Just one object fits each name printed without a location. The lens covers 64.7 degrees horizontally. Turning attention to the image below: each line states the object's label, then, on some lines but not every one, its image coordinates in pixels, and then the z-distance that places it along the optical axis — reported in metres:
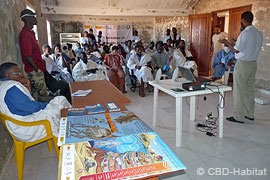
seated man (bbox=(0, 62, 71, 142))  1.90
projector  2.58
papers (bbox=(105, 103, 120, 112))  1.86
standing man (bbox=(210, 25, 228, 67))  6.61
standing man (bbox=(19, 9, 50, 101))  3.04
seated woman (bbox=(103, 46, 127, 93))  5.46
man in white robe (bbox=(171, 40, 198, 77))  5.71
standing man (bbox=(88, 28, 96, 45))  8.56
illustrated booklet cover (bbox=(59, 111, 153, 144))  1.31
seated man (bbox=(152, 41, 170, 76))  5.83
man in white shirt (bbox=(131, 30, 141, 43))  8.66
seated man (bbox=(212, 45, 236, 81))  5.53
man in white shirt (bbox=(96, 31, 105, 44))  9.17
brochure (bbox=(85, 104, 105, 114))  1.79
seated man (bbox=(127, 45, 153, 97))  5.23
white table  2.58
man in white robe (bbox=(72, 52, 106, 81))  5.02
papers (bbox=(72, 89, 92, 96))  2.61
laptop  2.83
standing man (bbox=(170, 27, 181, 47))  7.27
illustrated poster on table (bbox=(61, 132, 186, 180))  0.99
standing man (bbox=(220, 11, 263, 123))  3.06
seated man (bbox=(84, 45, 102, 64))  6.07
